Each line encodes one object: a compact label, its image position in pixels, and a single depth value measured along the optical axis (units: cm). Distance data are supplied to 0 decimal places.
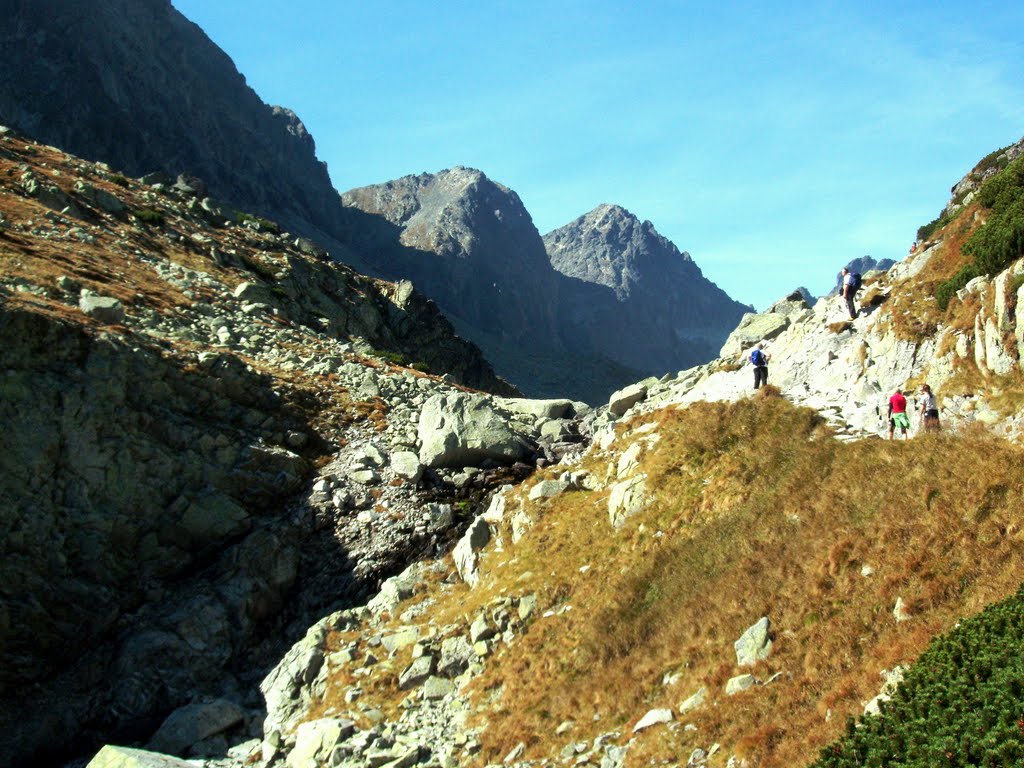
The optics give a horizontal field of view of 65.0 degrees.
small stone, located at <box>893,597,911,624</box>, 1273
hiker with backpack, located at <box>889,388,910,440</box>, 1958
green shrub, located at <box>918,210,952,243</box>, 4904
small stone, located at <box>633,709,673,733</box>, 1352
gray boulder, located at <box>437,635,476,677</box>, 1848
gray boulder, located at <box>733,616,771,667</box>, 1380
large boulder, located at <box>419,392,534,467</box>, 2812
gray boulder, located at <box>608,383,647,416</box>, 3300
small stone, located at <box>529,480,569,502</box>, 2389
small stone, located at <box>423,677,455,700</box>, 1786
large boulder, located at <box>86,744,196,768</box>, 1524
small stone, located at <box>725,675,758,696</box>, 1316
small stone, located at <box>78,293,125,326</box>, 2997
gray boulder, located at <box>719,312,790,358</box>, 3438
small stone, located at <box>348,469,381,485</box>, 2658
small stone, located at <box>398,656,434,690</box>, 1836
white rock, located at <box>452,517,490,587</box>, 2220
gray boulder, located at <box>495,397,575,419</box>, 3575
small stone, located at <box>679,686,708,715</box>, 1343
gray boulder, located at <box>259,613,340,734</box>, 1878
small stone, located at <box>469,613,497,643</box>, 1888
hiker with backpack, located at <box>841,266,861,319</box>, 2745
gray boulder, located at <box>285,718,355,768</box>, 1683
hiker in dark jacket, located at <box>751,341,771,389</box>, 2603
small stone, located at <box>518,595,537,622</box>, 1905
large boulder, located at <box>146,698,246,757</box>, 1791
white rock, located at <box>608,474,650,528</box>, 2092
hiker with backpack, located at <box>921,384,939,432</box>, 1878
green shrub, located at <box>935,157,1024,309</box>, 2156
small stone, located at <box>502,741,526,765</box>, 1485
